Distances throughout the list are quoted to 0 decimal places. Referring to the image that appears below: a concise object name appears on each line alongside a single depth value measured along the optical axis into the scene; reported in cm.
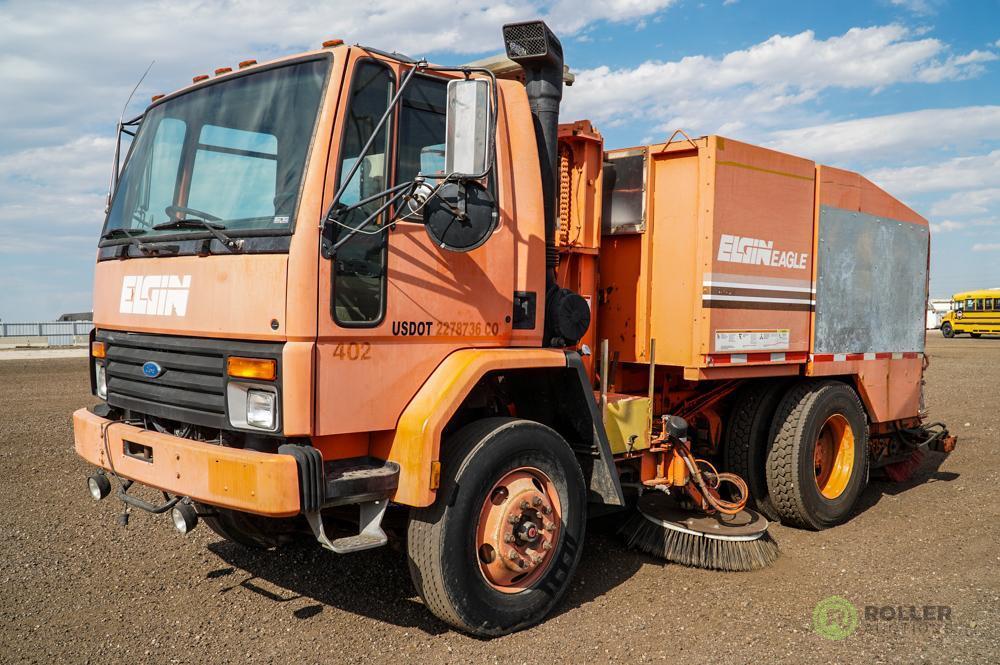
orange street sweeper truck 340
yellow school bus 4003
